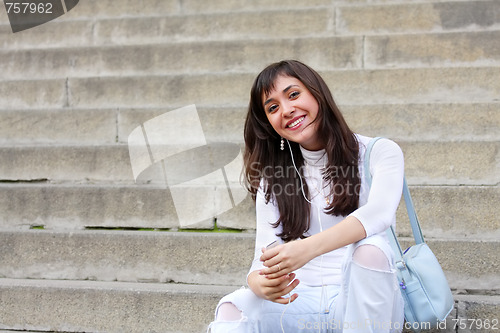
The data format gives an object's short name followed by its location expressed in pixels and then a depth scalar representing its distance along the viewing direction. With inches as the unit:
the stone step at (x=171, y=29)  161.2
